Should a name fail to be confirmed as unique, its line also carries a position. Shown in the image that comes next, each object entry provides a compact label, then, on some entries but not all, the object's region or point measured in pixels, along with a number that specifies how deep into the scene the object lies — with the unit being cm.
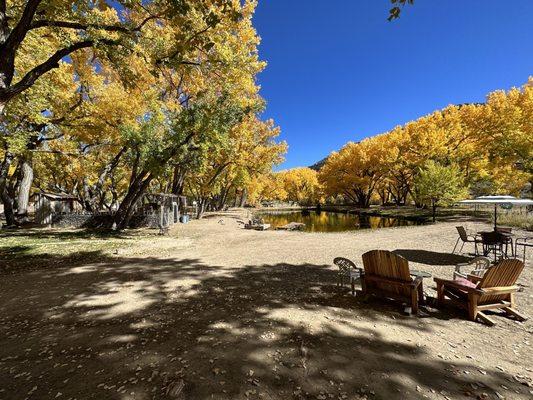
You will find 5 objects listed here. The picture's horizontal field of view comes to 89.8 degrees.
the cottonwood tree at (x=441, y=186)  2652
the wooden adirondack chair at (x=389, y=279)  568
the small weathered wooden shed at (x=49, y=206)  2310
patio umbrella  914
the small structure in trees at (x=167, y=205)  2588
